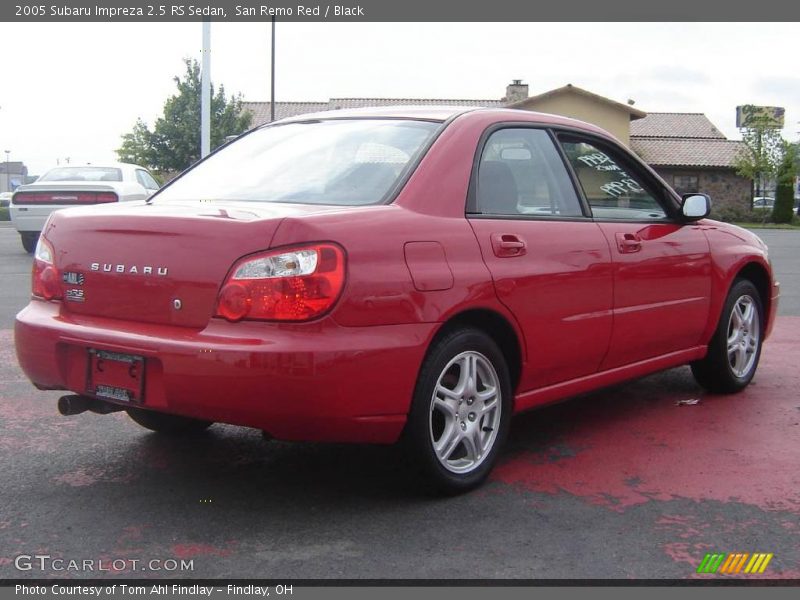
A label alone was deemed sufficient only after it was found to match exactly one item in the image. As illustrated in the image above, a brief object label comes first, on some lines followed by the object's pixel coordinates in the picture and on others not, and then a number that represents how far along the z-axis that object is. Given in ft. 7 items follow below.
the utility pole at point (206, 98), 62.75
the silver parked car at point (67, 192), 47.85
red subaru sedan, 11.38
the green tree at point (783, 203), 149.38
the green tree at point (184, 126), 153.48
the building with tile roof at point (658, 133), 171.01
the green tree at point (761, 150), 167.63
